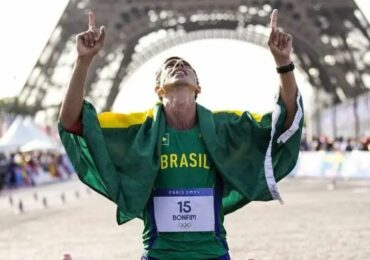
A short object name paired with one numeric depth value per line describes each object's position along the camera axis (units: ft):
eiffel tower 141.79
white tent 104.94
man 12.92
